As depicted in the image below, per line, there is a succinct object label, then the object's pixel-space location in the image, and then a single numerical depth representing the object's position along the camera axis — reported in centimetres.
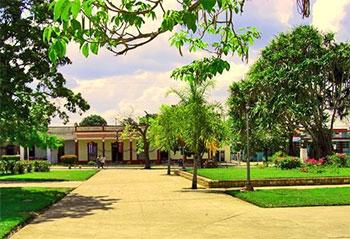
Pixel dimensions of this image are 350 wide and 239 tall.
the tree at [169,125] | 2022
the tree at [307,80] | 3412
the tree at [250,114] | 3566
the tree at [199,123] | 1969
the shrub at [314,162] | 2978
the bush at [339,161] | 3041
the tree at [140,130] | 4656
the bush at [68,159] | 5530
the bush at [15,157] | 5337
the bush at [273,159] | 3552
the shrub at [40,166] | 4109
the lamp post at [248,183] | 1778
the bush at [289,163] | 2955
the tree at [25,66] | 1720
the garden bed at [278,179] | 2095
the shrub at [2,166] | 3756
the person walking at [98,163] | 4906
